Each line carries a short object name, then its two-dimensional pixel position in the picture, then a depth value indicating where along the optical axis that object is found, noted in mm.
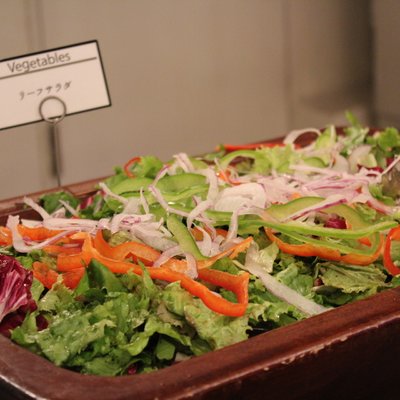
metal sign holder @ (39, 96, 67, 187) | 1403
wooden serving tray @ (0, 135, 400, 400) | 739
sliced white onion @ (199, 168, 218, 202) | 1188
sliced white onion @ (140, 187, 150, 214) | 1151
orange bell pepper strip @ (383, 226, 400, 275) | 1053
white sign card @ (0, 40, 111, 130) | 1370
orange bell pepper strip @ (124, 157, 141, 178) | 1412
